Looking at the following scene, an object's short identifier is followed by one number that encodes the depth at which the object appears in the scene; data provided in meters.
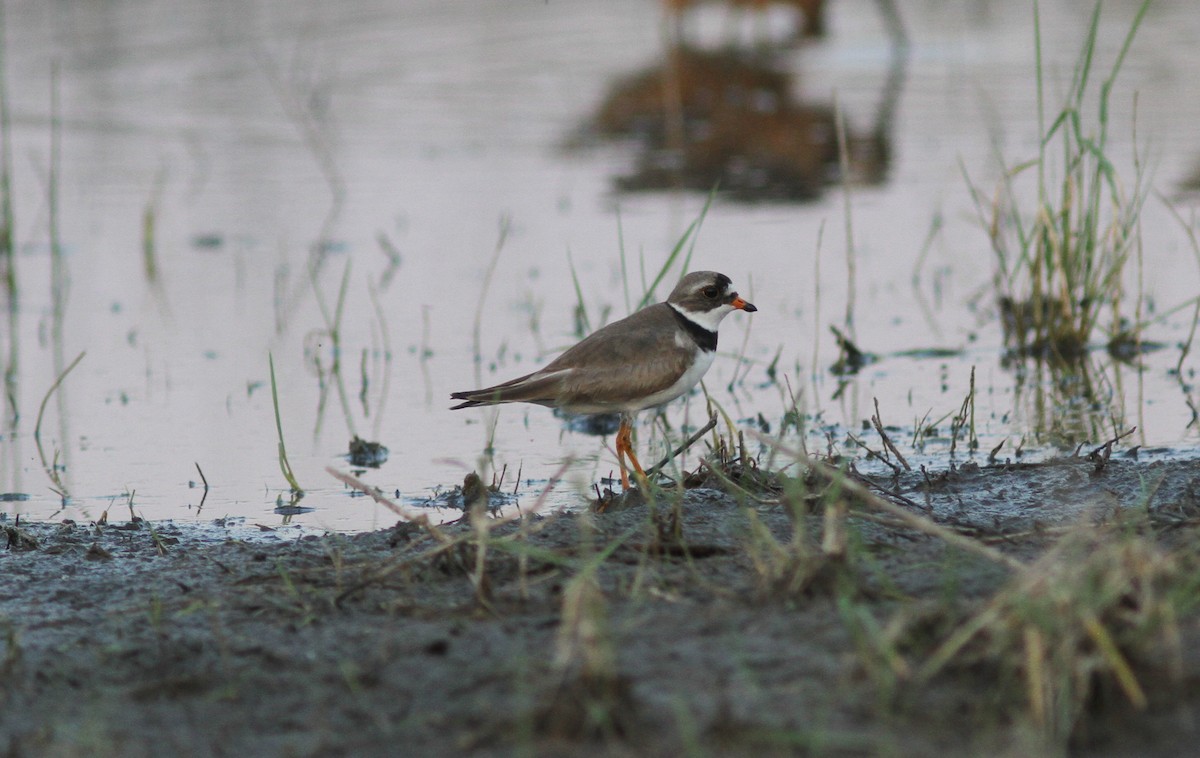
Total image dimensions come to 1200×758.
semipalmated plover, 10.52
